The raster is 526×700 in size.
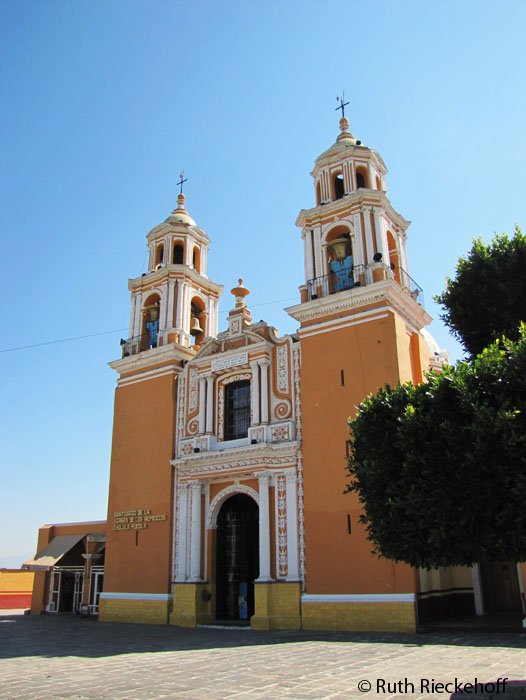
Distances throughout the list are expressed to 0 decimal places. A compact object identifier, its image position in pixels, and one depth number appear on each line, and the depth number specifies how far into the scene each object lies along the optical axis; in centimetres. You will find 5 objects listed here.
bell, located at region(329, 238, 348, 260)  1943
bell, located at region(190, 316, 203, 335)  2294
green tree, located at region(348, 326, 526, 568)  707
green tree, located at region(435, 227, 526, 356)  1328
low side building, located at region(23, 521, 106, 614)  2214
